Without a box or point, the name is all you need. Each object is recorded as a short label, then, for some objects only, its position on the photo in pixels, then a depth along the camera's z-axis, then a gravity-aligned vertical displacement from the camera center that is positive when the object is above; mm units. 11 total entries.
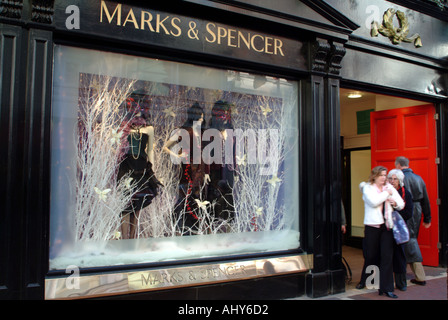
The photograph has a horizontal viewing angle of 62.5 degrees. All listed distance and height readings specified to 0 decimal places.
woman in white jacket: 5035 -645
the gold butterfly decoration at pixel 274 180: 5223 -40
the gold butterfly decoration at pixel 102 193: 4158 -178
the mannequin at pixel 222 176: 4863 +17
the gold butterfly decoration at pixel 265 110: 5255 +961
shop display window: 4004 +201
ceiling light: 7909 +1801
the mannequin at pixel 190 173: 4656 +56
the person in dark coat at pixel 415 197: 5934 -325
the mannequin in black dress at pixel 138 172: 4332 +65
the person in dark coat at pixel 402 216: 5227 -573
